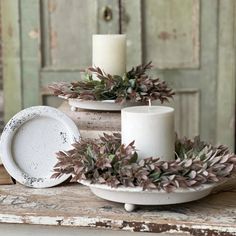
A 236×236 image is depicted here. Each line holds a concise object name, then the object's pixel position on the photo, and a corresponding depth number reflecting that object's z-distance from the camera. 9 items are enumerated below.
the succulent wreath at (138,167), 1.49
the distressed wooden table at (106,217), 1.48
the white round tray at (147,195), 1.49
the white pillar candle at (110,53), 1.81
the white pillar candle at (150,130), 1.52
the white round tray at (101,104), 1.75
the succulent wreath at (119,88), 1.73
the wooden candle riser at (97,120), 1.76
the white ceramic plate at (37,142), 1.66
